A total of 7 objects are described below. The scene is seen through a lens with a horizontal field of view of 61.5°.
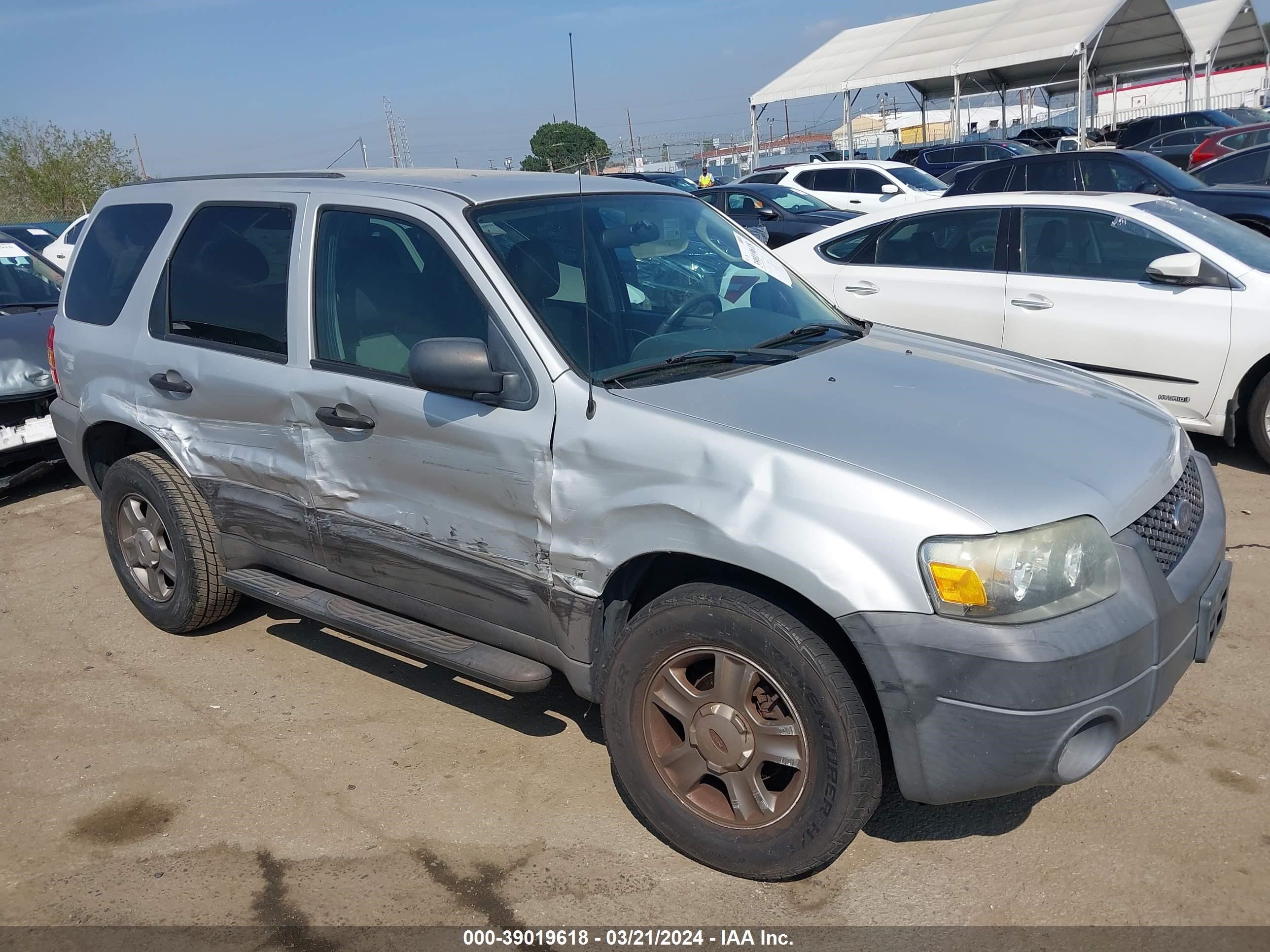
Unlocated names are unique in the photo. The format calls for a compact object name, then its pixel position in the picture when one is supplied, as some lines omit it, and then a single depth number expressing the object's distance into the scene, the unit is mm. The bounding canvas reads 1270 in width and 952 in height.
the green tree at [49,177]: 37125
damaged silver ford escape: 2566
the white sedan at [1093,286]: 5965
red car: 18016
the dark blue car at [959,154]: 25422
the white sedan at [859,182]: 18156
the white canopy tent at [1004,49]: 26234
